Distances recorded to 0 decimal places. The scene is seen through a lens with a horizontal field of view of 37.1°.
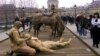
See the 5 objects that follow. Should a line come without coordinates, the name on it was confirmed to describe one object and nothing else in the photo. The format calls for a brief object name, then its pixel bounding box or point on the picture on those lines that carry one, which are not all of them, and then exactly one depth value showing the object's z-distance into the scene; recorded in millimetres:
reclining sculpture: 7226
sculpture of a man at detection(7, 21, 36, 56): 6433
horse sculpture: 12184
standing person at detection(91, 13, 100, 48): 8496
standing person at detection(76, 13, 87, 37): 12191
